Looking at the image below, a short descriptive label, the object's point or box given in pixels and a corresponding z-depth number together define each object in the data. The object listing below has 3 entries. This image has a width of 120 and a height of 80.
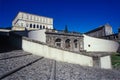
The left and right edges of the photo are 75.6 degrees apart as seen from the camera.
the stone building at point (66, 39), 16.00
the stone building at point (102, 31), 30.00
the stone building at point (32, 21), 39.42
